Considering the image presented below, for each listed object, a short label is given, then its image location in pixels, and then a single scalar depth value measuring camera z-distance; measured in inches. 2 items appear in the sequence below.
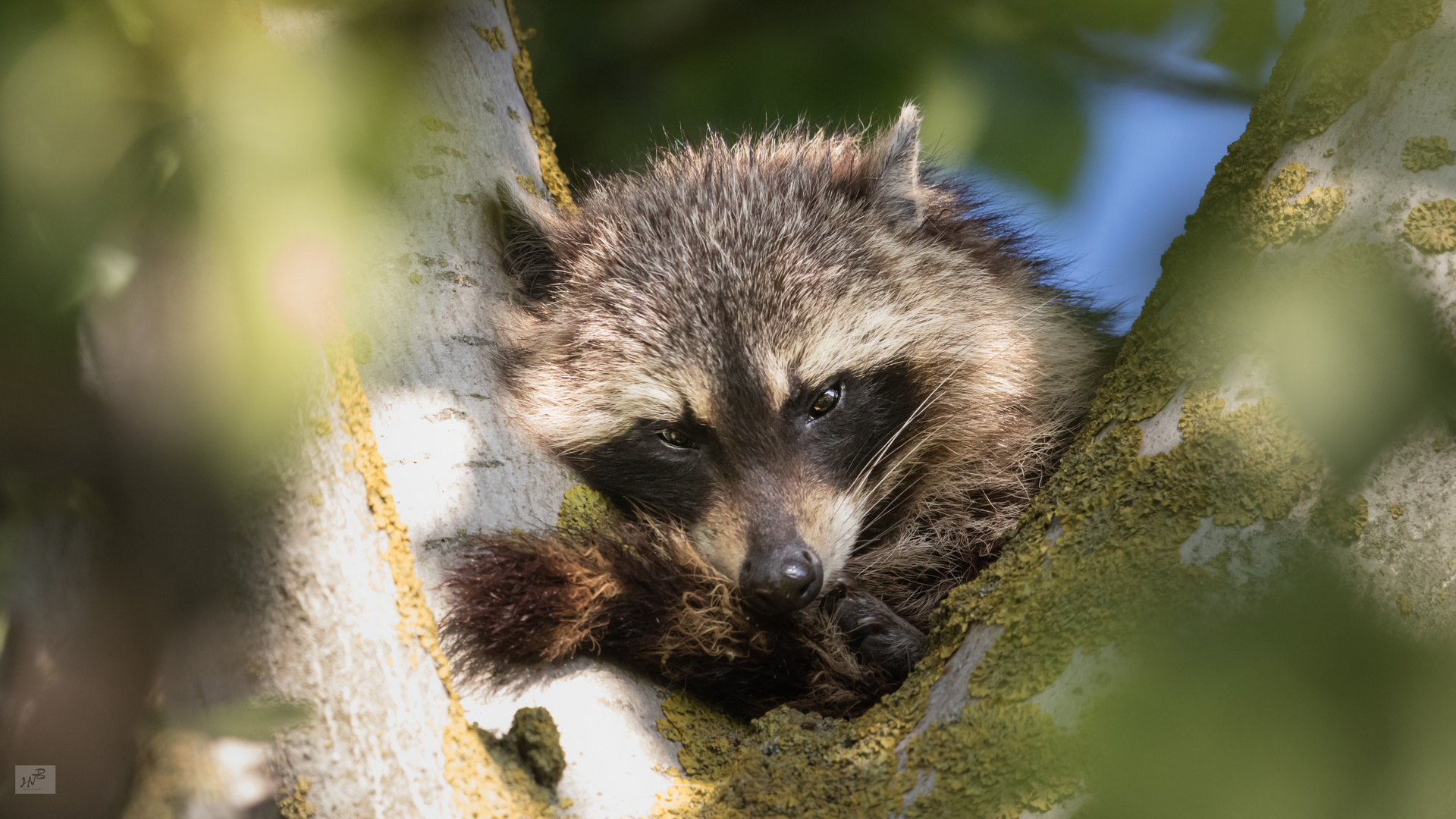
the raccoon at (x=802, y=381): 217.5
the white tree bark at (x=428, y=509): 191.3
